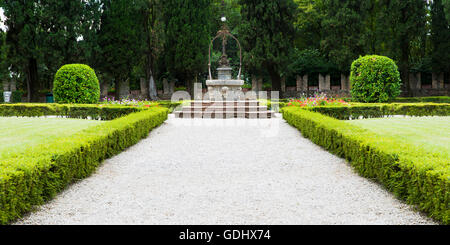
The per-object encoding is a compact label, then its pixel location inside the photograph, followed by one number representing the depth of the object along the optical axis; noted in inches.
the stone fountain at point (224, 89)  735.1
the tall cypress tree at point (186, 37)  1050.1
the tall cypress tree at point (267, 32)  1002.1
